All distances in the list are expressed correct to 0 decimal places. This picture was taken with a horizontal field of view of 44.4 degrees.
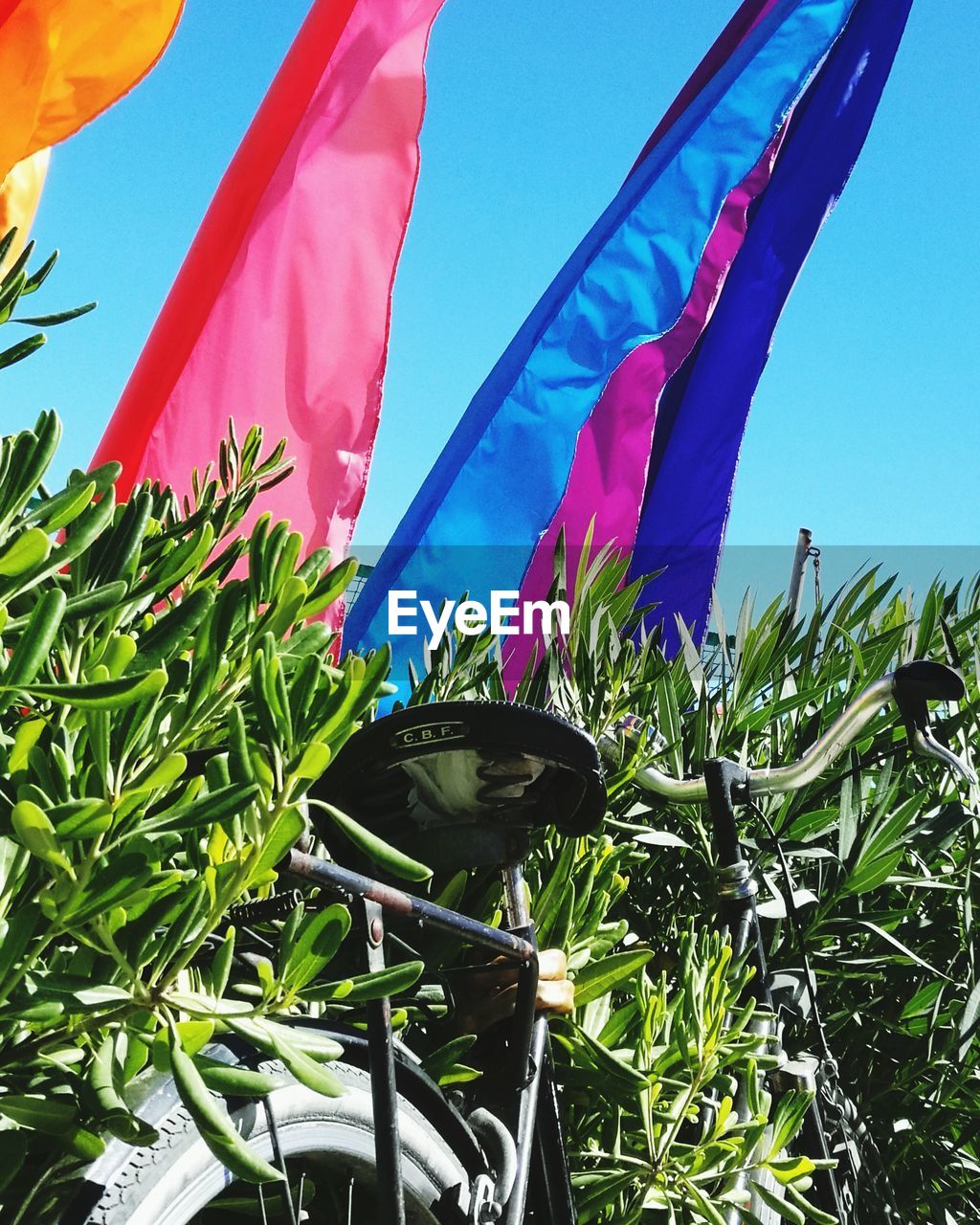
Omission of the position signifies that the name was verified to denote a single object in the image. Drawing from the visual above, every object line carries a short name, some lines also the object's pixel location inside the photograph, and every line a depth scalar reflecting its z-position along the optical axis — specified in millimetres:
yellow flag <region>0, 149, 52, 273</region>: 3197
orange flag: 2859
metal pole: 3236
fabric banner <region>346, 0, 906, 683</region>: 4626
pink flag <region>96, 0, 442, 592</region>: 4082
